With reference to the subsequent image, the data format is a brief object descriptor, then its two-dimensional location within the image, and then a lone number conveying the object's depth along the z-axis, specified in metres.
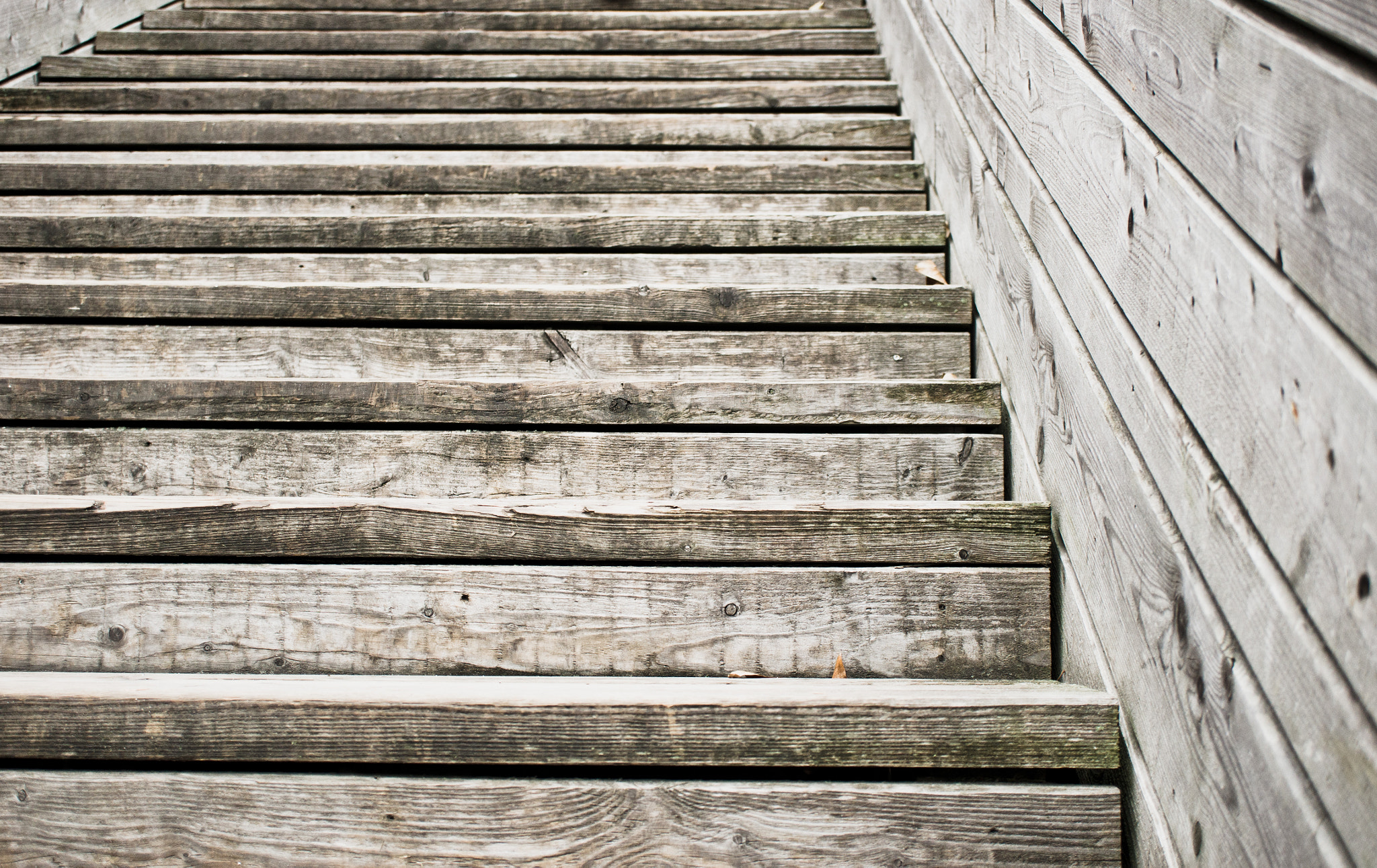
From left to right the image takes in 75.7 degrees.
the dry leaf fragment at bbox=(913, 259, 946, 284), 2.10
